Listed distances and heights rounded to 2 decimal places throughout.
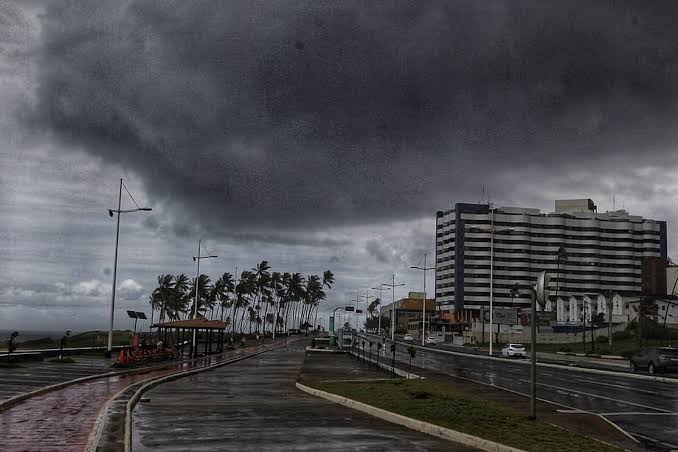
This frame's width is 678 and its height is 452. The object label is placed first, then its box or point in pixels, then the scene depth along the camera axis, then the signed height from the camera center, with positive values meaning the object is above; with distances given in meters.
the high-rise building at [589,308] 128.88 +2.68
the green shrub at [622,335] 91.88 -1.76
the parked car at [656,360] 40.72 -2.24
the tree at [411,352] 33.49 -1.75
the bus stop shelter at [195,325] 47.47 -1.06
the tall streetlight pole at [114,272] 44.69 +2.28
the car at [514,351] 67.12 -3.11
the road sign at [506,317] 125.32 +0.37
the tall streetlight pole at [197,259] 52.96 +5.21
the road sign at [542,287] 16.75 +0.80
